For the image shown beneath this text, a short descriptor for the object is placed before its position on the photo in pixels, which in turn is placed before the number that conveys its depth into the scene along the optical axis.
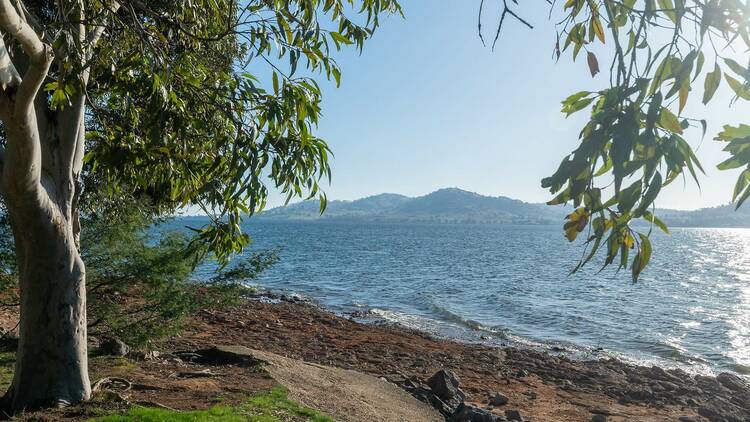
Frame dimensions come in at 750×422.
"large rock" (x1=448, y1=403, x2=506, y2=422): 9.51
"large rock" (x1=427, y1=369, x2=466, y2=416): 10.97
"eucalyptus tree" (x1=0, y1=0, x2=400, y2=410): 5.41
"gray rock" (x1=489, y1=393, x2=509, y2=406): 13.46
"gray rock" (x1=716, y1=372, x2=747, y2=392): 16.66
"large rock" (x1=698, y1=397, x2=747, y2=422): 13.72
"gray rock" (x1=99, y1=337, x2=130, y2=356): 10.26
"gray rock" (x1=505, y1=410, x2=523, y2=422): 11.67
